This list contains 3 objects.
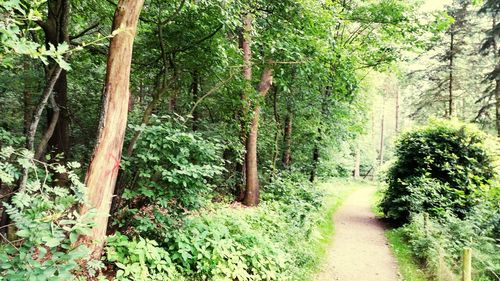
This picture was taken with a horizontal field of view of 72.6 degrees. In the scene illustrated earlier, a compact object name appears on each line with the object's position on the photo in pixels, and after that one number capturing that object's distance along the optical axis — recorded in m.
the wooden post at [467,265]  5.51
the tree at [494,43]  16.11
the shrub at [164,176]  4.68
